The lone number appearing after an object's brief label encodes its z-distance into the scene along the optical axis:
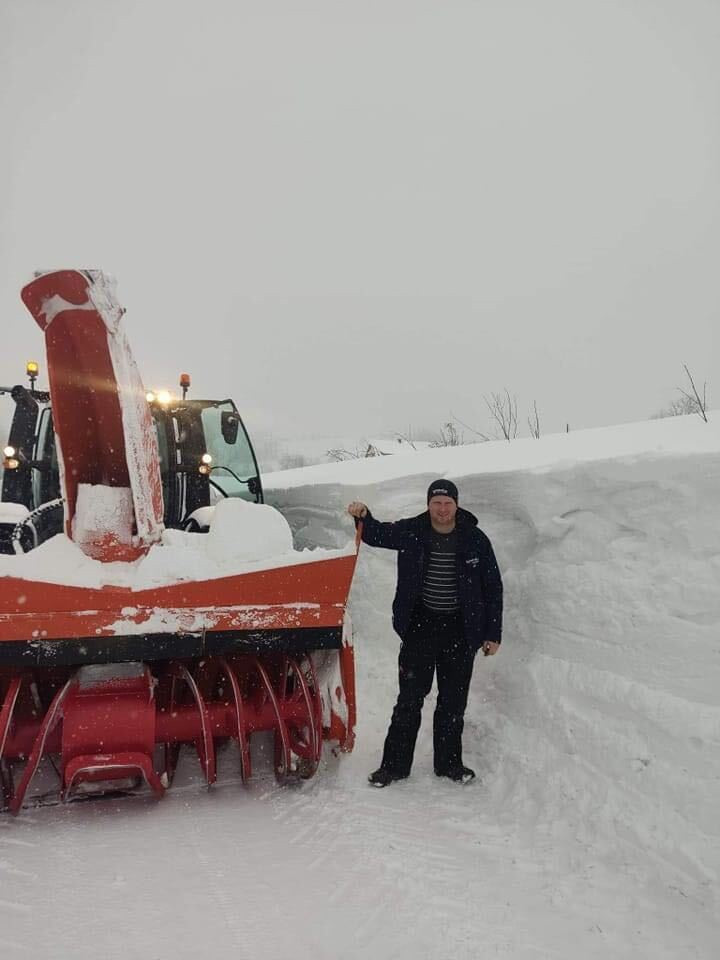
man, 3.78
